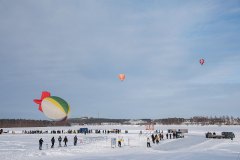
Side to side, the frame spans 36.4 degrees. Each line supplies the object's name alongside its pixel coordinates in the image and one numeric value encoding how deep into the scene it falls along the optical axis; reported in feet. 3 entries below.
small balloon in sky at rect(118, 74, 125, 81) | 177.20
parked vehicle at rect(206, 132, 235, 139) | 129.18
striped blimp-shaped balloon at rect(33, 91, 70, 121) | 138.62
